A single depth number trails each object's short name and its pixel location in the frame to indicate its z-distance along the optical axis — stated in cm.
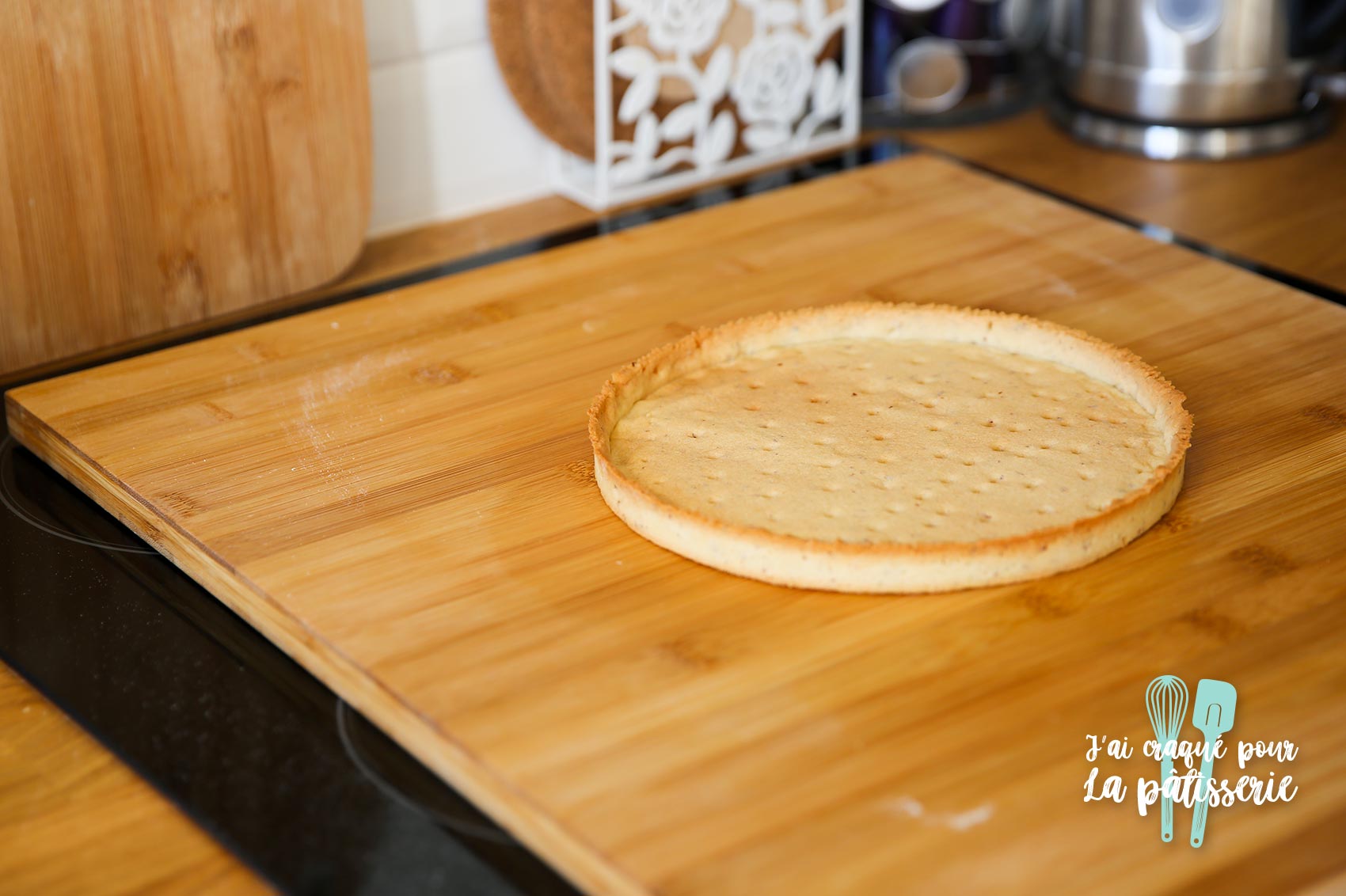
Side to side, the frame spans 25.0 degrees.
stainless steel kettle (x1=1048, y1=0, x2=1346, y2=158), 156
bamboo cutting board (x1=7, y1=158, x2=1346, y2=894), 108
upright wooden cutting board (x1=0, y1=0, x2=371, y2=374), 134
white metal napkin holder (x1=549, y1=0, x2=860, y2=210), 150
